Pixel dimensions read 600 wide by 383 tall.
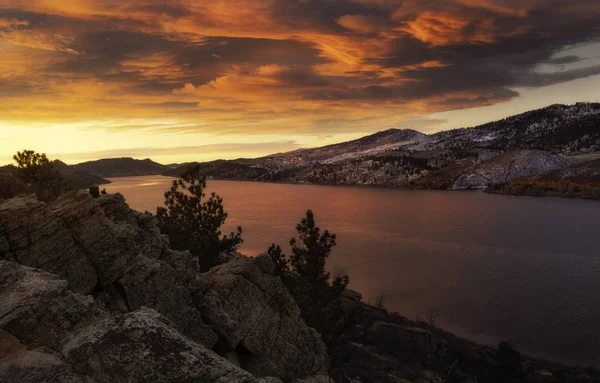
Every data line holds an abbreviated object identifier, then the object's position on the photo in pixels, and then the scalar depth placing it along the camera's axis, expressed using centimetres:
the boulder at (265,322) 2030
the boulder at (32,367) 812
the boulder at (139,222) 2178
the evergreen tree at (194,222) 4056
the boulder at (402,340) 4293
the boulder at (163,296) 1702
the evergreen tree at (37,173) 3788
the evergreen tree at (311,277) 3672
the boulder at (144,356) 801
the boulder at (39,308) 979
